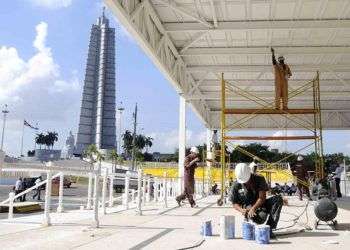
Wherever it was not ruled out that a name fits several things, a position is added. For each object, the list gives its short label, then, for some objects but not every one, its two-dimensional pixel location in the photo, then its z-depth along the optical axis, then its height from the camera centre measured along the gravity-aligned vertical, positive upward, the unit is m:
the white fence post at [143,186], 11.24 +0.17
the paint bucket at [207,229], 6.68 -0.47
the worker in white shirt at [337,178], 21.11 +0.86
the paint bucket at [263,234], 5.99 -0.48
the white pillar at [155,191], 16.63 +0.10
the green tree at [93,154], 99.06 +8.22
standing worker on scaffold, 15.15 +3.60
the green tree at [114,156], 94.16 +7.23
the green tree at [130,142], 117.38 +12.78
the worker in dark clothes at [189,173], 13.47 +0.61
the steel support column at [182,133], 21.34 +2.73
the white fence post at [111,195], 12.94 -0.05
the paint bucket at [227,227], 6.39 -0.43
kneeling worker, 6.59 -0.05
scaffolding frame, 15.50 +1.99
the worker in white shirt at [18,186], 21.44 +0.24
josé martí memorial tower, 161.12 +29.47
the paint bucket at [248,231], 6.35 -0.47
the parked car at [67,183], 45.69 +0.88
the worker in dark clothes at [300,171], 17.61 +0.94
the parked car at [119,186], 39.23 +0.60
